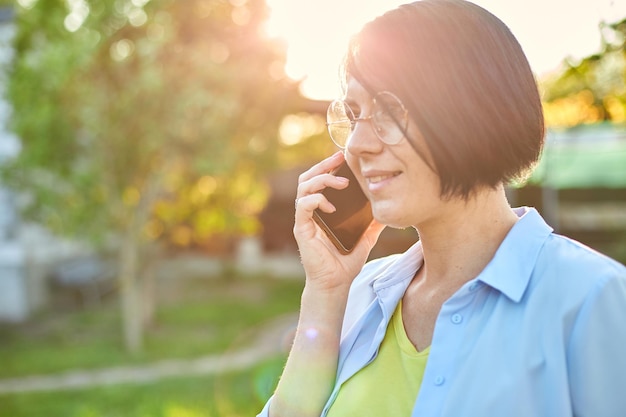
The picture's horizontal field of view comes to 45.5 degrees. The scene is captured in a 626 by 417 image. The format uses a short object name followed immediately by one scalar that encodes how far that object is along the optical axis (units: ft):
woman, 4.24
